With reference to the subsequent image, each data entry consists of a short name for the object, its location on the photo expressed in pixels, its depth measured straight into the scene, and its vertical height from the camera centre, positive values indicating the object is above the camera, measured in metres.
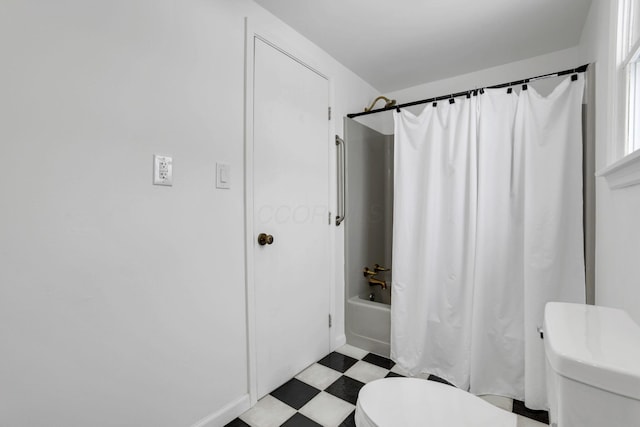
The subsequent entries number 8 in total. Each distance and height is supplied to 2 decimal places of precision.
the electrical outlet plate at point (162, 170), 1.20 +0.17
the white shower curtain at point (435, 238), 1.81 -0.16
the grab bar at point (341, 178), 2.27 +0.28
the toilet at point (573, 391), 0.47 -0.30
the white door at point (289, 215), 1.66 -0.01
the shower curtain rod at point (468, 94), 1.53 +0.76
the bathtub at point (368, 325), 2.14 -0.85
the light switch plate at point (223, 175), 1.43 +0.18
